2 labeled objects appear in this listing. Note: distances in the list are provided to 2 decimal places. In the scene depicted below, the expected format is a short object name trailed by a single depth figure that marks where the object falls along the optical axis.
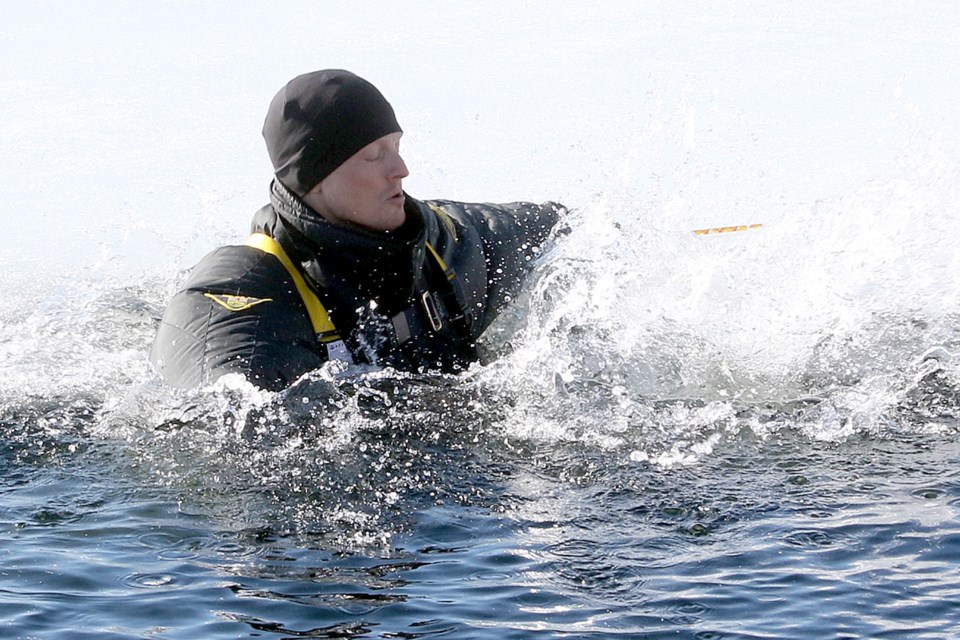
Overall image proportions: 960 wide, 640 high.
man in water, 11.26
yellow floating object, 15.27
